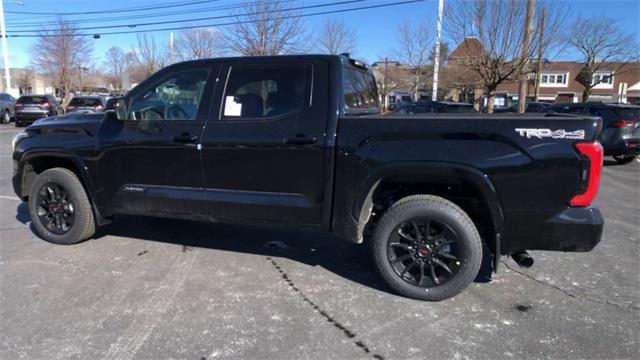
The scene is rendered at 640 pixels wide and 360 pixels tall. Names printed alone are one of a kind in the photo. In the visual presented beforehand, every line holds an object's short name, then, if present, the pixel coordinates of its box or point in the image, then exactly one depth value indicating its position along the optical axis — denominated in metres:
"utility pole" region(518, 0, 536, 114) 13.48
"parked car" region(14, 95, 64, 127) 21.64
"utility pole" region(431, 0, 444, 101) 18.33
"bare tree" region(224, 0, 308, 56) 20.82
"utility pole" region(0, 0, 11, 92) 28.78
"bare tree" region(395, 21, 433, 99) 33.00
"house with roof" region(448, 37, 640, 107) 54.94
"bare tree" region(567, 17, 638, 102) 32.73
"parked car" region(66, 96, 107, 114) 19.81
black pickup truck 3.33
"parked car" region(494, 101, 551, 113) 18.18
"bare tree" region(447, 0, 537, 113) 14.87
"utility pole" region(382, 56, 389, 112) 38.36
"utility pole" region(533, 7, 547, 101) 15.08
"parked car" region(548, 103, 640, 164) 11.63
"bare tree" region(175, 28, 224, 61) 32.94
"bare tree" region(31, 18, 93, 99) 33.62
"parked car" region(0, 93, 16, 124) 24.71
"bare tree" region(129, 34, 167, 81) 41.41
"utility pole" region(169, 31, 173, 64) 36.66
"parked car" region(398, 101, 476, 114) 15.09
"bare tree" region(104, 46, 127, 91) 56.97
